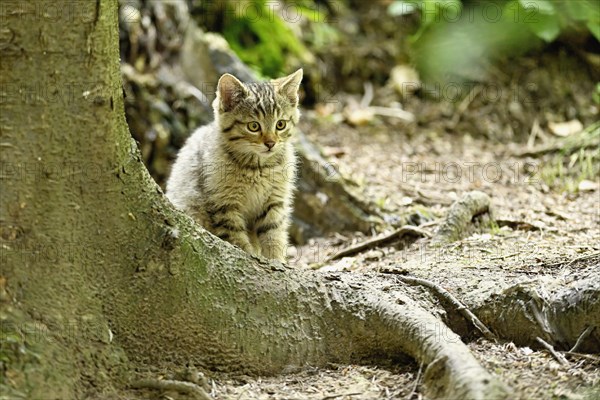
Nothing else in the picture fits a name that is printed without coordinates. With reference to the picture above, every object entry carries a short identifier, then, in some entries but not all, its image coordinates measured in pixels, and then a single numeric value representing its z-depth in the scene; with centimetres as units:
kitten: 1012
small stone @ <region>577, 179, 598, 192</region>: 1277
